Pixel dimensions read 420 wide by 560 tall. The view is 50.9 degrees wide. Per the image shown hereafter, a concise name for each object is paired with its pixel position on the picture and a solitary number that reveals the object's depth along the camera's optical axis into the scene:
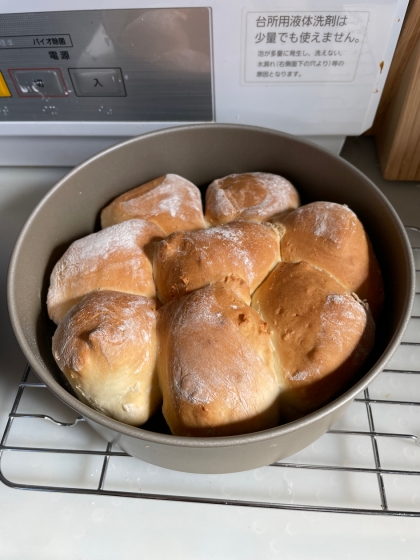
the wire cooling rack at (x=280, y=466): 0.22
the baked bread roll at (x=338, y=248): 0.23
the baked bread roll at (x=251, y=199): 0.27
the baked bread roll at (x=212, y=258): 0.22
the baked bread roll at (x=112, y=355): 0.20
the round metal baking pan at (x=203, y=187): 0.18
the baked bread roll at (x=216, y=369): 0.19
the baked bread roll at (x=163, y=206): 0.27
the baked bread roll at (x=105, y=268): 0.24
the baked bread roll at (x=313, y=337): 0.20
